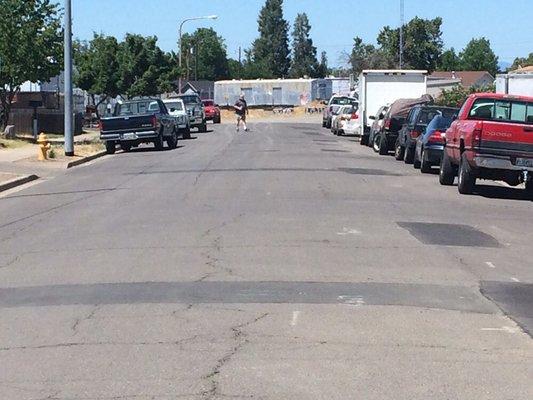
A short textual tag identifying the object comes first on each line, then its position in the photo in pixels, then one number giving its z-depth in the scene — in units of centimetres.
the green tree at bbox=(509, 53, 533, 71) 13115
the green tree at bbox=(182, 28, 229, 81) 16300
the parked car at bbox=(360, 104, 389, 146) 3534
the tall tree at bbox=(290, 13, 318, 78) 16175
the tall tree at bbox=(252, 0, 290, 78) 15862
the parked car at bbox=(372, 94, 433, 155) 3277
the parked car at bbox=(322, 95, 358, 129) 5909
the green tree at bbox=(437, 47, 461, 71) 15401
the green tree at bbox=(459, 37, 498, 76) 15962
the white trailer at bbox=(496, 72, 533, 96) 3769
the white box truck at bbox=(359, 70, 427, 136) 4088
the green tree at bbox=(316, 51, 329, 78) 16750
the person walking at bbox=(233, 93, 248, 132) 5035
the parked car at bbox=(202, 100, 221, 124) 7269
